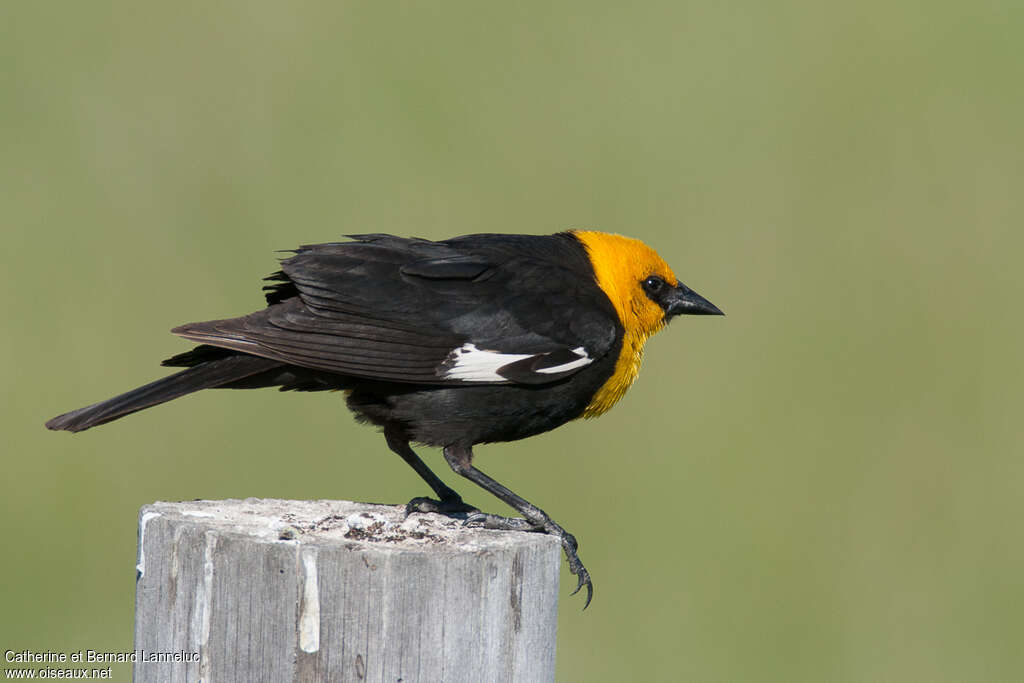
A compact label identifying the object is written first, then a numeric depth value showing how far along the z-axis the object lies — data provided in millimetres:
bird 9047
